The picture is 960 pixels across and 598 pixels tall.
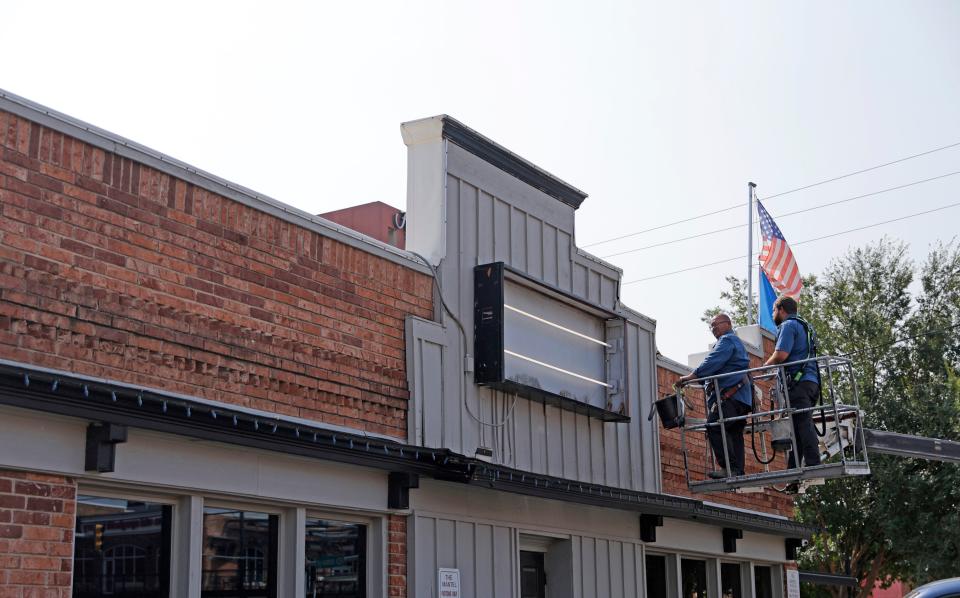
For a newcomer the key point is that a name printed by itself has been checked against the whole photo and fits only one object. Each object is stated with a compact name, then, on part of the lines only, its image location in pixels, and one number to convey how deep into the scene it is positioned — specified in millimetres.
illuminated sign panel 11461
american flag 20047
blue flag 20953
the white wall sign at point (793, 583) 17375
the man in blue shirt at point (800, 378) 10859
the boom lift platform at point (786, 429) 10586
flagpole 23625
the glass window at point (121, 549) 7660
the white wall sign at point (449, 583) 10445
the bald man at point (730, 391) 11484
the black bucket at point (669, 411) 11978
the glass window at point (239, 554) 8602
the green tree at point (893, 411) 31125
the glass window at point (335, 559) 9594
